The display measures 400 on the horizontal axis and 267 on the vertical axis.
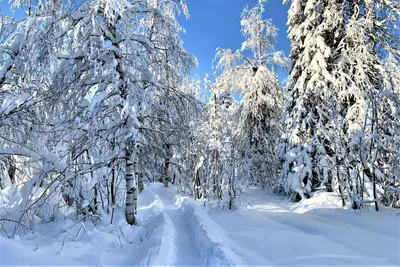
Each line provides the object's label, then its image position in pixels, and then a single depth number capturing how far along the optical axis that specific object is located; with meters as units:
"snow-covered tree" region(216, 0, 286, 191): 12.76
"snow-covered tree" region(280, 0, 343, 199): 8.86
